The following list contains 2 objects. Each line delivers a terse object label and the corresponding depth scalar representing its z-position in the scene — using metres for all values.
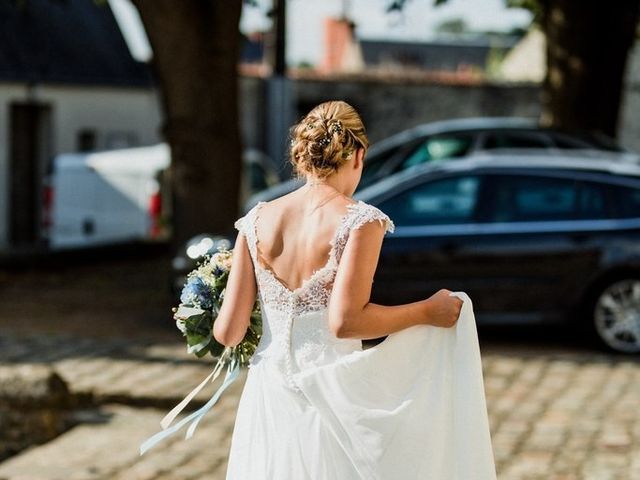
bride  4.68
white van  21.25
